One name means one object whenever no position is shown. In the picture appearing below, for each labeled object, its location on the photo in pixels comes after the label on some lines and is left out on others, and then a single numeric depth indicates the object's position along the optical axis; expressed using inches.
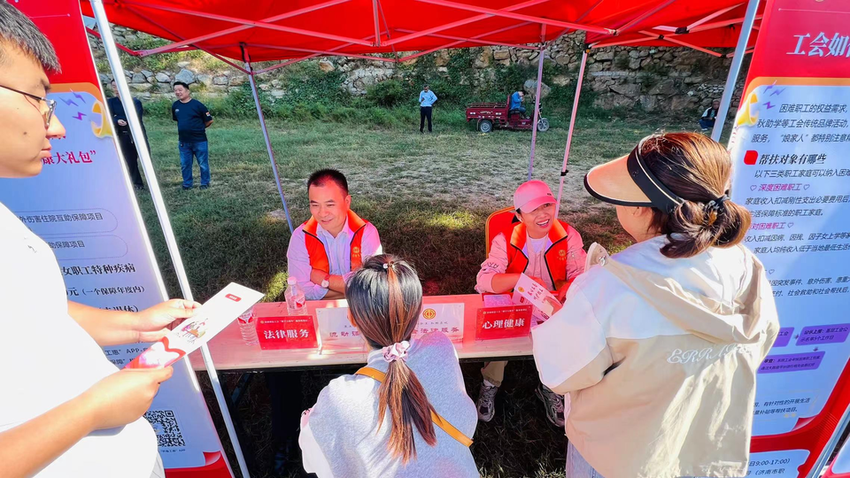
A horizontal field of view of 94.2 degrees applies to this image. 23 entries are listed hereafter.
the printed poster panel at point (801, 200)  54.1
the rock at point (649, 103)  594.5
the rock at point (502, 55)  649.6
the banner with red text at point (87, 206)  51.5
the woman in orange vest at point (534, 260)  95.4
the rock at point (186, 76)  602.2
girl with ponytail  40.7
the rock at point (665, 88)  596.1
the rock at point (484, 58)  654.5
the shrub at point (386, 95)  626.2
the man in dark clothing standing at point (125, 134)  251.1
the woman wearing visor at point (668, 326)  40.7
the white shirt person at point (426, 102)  504.7
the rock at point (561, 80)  630.5
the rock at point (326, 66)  638.5
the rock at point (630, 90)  598.2
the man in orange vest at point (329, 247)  97.4
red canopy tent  74.6
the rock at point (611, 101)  599.8
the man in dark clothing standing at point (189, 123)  276.1
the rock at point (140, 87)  581.4
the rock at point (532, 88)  615.2
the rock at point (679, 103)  586.6
